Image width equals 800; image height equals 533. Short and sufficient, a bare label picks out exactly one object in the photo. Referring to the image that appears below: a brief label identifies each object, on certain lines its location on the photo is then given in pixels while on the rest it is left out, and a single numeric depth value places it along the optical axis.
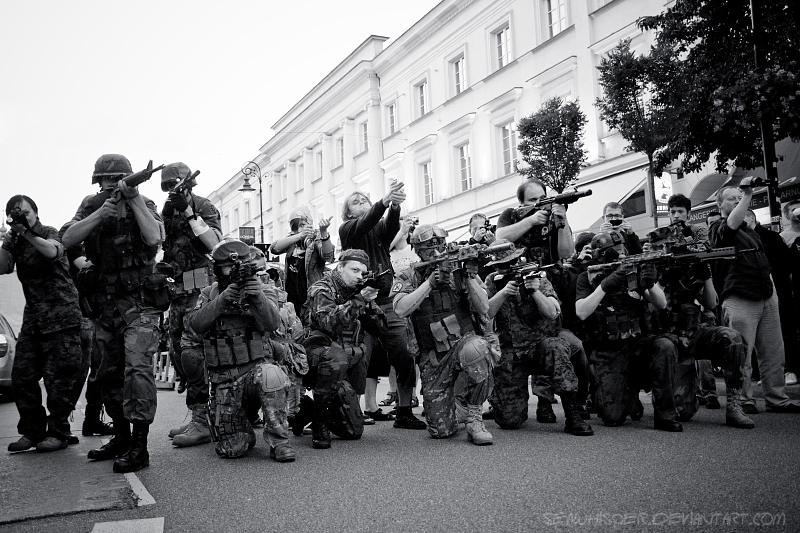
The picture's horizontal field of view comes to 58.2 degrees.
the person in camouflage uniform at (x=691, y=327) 5.43
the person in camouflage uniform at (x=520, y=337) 5.63
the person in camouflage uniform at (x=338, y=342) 5.43
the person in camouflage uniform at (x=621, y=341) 5.56
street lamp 21.28
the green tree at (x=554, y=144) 14.48
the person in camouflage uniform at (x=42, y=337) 5.46
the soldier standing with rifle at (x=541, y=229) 6.02
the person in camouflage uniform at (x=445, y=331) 5.34
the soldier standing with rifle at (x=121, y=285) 4.66
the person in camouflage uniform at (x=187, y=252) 5.50
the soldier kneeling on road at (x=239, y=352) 4.81
